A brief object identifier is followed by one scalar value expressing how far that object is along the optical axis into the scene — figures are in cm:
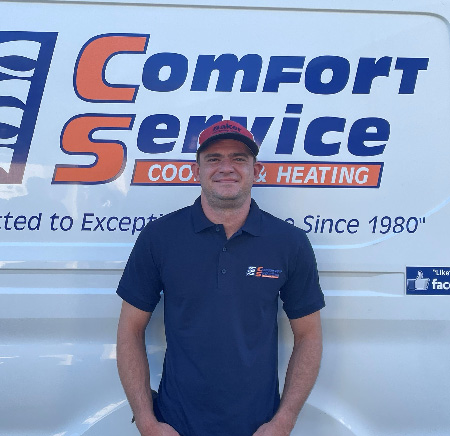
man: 149
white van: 165
